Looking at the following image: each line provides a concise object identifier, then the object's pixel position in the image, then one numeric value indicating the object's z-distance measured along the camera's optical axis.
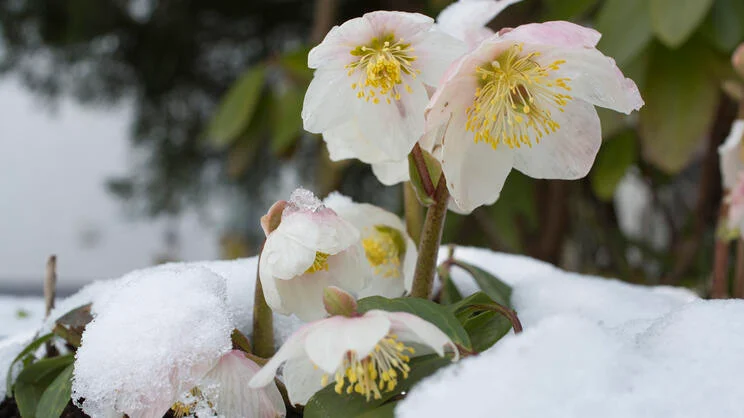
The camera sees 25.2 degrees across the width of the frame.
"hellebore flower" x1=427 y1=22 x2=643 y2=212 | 0.55
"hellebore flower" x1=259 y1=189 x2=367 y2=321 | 0.54
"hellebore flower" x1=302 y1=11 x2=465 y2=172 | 0.56
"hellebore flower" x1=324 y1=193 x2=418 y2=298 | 0.63
